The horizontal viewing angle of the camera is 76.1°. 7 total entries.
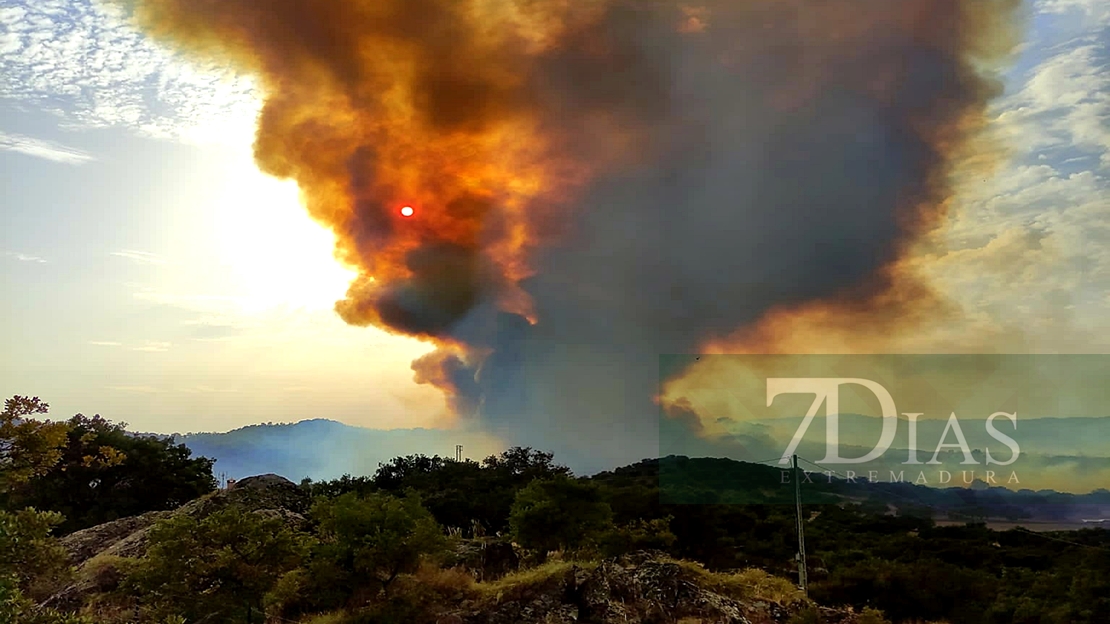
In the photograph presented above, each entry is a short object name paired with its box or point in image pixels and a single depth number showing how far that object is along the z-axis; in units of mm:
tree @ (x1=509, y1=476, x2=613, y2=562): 30078
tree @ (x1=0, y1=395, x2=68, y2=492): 11062
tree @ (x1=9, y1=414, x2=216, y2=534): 42281
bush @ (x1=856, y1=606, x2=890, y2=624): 20688
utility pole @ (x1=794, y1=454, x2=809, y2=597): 27703
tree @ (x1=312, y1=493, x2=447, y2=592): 22641
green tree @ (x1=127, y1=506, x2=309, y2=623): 17719
